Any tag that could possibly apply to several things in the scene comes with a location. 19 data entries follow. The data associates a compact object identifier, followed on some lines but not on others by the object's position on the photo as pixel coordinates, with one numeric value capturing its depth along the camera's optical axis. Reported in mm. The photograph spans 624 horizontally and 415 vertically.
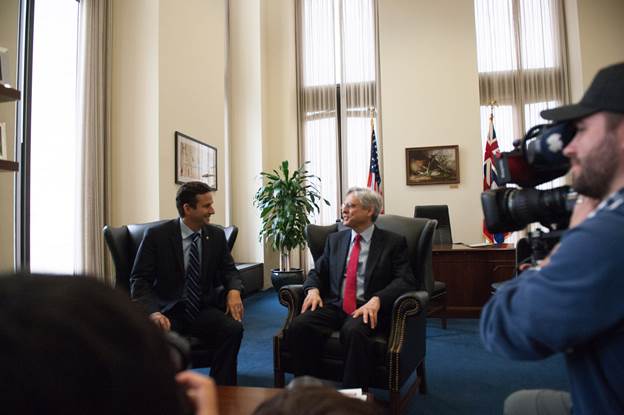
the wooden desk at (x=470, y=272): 4211
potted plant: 5600
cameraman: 809
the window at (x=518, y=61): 6574
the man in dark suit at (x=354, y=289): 2148
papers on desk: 1480
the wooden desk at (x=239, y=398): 1481
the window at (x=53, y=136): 3525
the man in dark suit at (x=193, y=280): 2361
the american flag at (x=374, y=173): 6207
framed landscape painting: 6457
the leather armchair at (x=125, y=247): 2514
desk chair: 4996
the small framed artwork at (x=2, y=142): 2693
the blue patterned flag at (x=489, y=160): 5707
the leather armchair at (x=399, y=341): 2082
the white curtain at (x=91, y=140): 3852
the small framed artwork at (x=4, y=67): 2637
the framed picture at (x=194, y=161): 4621
